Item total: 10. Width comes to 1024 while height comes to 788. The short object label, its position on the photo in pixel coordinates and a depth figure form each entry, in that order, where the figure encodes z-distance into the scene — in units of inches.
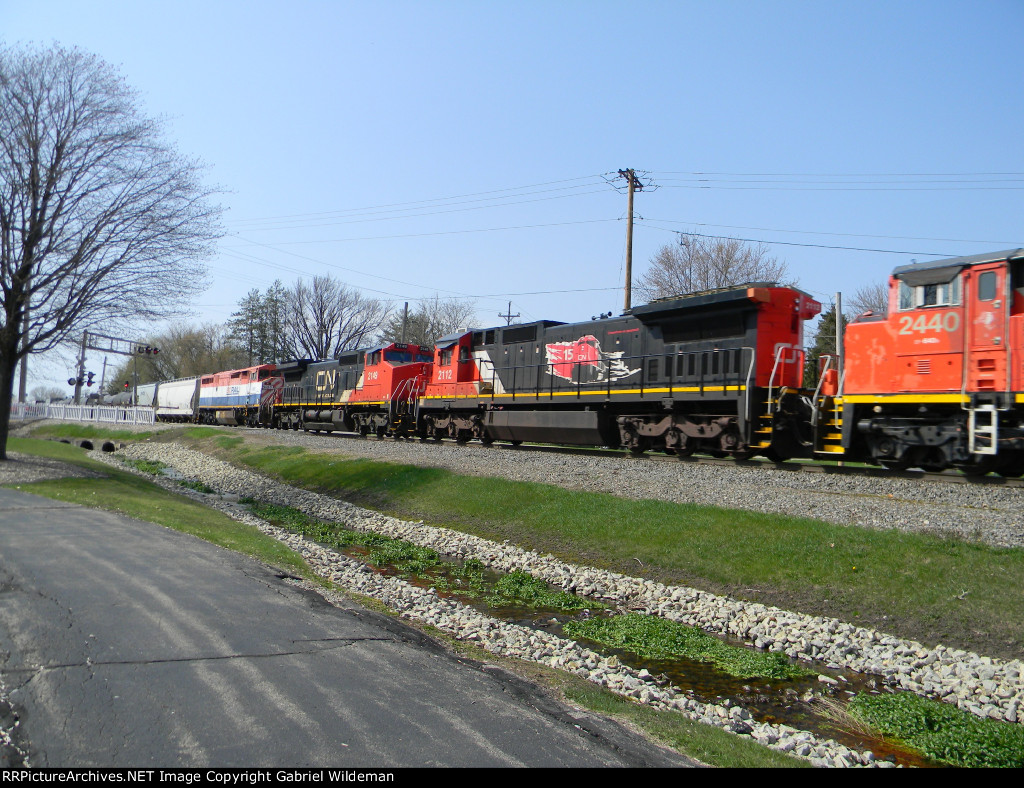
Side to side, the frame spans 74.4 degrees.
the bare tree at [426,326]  2800.2
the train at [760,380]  455.2
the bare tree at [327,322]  2812.5
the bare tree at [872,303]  1776.5
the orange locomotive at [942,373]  442.9
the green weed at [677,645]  290.5
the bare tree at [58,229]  621.9
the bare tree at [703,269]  1475.1
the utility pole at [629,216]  1020.0
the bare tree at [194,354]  3196.4
